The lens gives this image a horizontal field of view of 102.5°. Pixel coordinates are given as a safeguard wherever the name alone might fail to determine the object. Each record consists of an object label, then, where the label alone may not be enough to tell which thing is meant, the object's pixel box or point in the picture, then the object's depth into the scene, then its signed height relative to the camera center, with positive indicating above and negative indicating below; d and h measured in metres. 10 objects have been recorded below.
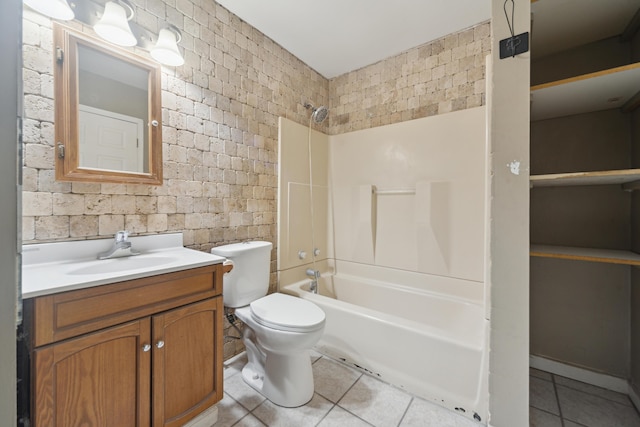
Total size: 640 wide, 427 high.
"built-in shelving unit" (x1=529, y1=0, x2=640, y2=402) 1.31 +0.08
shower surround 1.56 -0.30
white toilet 1.45 -0.66
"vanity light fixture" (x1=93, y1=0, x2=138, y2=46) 1.28 +0.95
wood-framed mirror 1.22 +0.53
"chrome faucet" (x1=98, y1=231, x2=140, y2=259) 1.34 -0.19
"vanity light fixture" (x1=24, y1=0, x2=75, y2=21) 1.13 +0.92
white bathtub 1.44 -0.83
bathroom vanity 0.86 -0.52
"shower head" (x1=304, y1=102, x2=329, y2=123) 2.46 +0.95
